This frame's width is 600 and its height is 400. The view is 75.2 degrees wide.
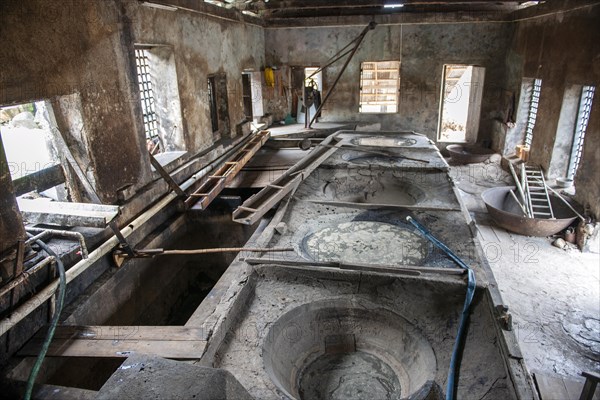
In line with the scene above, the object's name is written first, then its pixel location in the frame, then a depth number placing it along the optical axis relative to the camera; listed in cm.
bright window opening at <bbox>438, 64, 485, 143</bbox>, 1905
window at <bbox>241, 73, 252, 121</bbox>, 1243
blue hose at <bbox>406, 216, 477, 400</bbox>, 353
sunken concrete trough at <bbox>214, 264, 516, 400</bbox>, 377
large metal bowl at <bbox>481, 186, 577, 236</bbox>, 827
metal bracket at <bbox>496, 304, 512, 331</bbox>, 372
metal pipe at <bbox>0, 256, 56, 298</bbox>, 347
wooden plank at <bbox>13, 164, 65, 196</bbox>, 443
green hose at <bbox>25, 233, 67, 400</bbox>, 311
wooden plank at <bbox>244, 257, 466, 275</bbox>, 461
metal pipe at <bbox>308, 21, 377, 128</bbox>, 1045
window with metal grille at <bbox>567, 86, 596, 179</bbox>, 898
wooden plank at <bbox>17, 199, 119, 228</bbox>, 438
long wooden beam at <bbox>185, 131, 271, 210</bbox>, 674
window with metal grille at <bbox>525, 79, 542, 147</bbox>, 1141
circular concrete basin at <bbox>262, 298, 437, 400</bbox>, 408
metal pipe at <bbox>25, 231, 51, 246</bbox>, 406
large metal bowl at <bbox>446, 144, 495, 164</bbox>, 1290
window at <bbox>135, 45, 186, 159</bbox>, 729
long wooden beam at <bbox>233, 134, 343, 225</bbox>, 610
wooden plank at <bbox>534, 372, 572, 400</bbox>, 448
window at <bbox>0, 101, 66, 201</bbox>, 466
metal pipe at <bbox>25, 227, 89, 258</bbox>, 448
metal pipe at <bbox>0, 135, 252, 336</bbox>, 353
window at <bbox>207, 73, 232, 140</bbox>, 963
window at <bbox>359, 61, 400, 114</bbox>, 1912
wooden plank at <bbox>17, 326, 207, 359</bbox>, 353
